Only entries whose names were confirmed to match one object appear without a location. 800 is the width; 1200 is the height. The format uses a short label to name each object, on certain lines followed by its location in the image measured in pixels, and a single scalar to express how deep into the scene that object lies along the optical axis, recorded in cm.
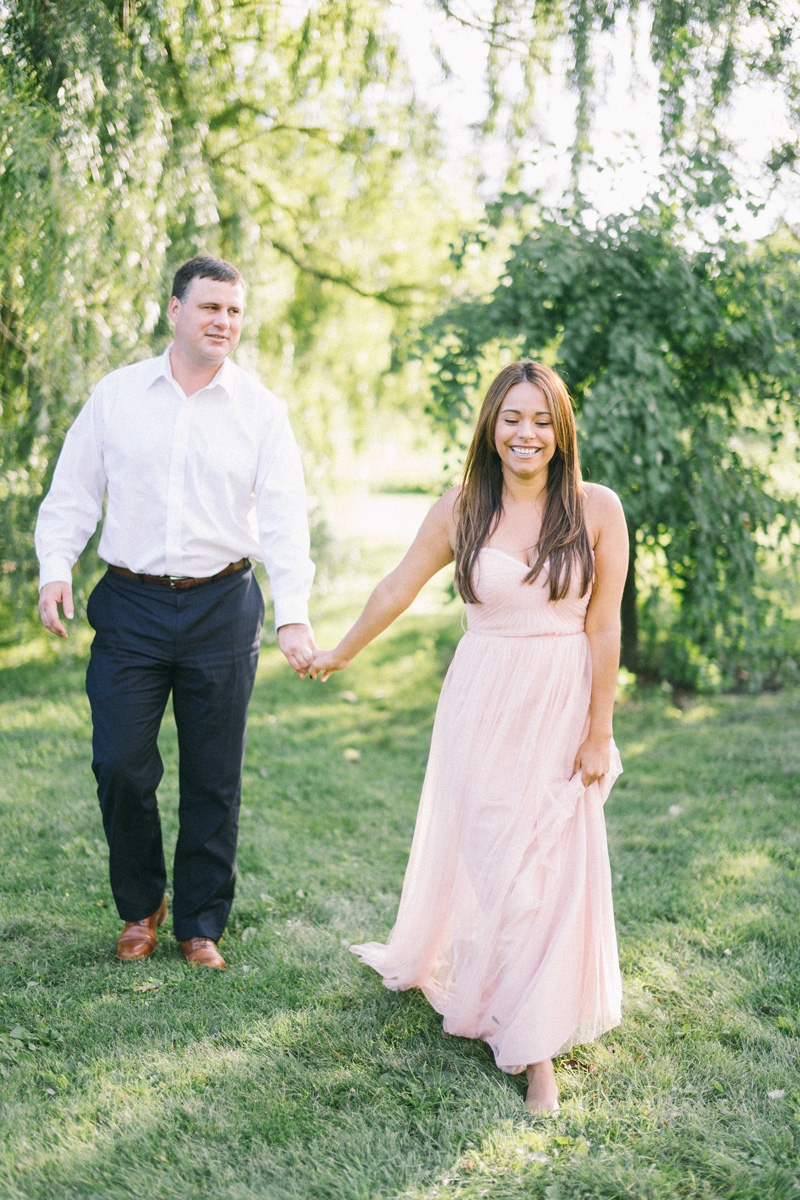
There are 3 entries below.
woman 262
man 304
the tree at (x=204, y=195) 457
